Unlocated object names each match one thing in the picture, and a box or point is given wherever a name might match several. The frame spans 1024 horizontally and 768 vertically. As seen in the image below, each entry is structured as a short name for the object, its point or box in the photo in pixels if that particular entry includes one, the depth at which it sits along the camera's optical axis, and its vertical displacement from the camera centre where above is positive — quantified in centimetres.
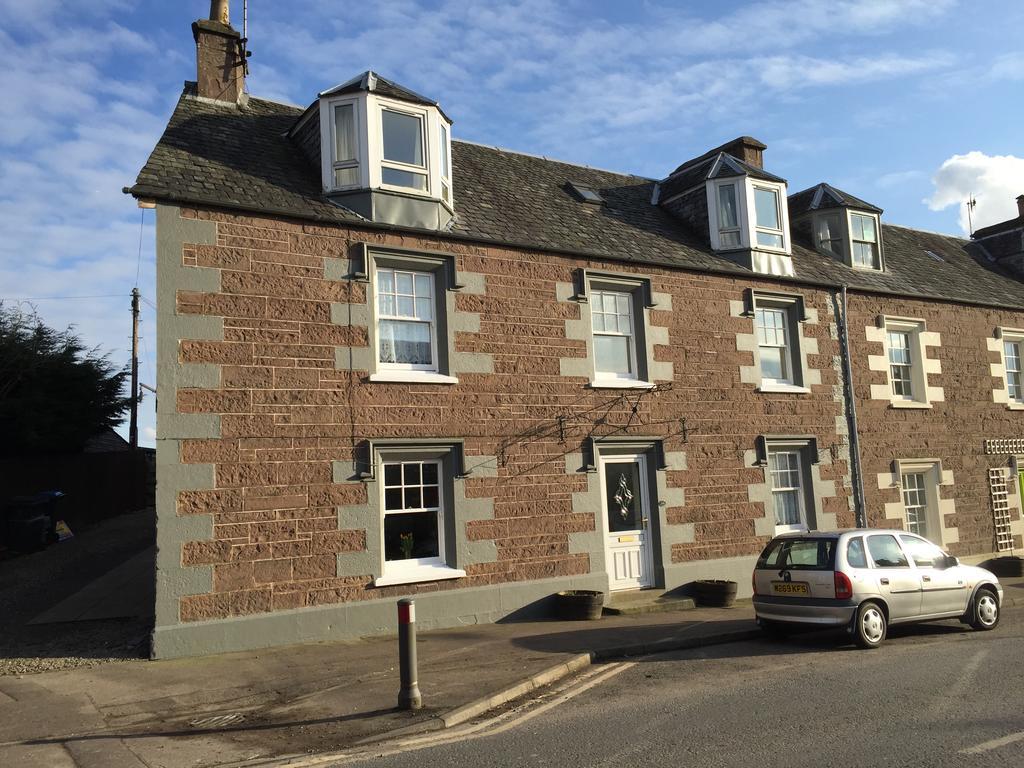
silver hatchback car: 1029 -144
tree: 2258 +355
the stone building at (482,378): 1109 +192
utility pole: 2791 +363
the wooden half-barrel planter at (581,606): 1264 -181
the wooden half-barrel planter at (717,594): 1391 -189
